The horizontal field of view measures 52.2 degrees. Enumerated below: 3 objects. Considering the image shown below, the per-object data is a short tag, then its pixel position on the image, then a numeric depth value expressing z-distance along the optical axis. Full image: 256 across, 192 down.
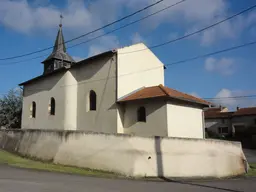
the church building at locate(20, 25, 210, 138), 17.00
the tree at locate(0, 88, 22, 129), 30.36
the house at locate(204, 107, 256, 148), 40.68
